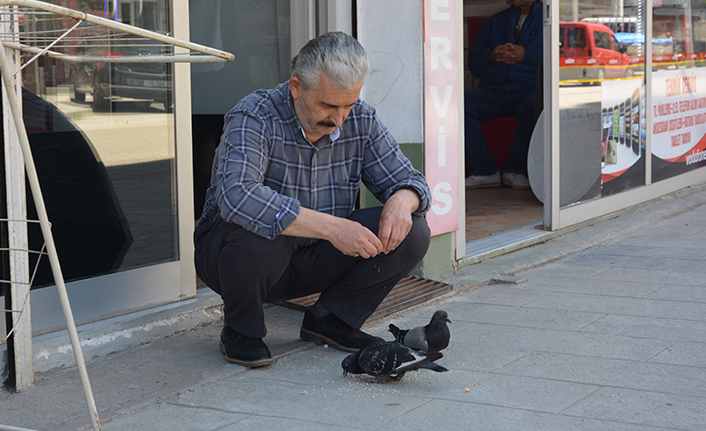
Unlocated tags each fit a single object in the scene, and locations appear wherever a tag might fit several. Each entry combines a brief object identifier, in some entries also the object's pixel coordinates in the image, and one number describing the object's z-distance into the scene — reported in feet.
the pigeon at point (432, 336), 9.21
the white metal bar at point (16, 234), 8.43
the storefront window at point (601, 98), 17.67
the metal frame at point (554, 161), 16.98
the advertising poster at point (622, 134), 19.15
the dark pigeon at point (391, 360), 8.50
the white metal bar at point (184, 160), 10.98
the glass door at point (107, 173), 9.84
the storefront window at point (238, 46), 14.20
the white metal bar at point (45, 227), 5.85
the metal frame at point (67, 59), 5.69
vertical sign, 13.51
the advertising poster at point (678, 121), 21.98
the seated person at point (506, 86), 23.12
